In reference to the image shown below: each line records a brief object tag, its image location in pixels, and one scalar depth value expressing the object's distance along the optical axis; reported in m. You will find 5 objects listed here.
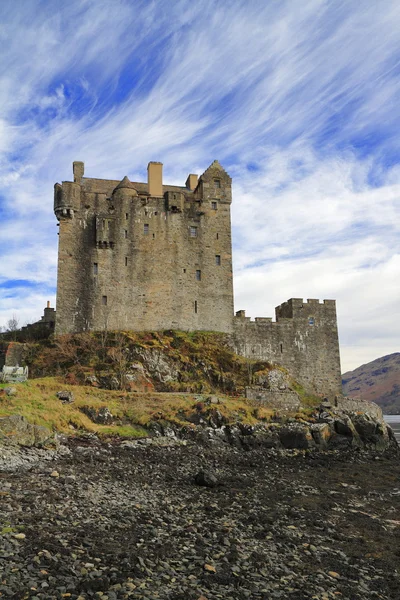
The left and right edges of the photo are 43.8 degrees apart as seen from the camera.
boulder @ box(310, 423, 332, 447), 32.19
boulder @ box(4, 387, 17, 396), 27.05
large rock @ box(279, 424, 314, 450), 31.03
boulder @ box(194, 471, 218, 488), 19.92
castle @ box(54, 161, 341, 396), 43.41
